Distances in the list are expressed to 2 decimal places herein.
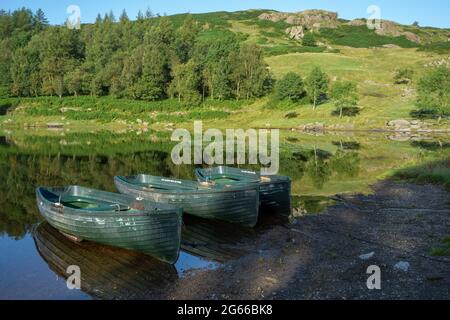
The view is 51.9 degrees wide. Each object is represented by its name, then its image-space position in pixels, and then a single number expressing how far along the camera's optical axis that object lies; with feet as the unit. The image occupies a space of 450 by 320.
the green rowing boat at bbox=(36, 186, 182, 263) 61.05
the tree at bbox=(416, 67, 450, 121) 255.70
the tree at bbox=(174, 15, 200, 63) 412.16
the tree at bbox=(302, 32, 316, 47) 560.65
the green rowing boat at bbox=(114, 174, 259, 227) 77.77
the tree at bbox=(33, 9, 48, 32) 580.30
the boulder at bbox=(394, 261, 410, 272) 52.34
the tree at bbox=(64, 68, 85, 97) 379.55
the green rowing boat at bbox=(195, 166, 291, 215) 87.25
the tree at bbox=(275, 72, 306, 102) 320.50
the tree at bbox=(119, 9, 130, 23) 529.04
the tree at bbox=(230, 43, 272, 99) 349.41
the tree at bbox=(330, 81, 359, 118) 284.82
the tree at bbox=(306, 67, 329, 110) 307.58
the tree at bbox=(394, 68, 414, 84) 359.25
